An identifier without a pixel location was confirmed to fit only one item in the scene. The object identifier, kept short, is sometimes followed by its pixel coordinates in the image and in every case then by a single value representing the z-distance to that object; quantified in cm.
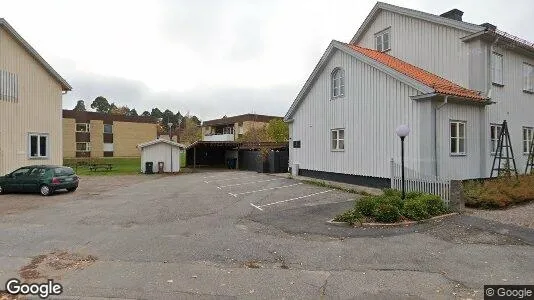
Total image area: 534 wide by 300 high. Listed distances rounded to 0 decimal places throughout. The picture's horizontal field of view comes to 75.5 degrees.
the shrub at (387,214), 926
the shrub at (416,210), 945
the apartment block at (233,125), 5419
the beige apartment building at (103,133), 4778
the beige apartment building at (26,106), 1898
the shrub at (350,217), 934
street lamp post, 1064
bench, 3082
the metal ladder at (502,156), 1460
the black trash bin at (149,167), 2895
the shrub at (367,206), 962
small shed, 2944
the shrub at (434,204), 988
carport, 2752
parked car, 1620
